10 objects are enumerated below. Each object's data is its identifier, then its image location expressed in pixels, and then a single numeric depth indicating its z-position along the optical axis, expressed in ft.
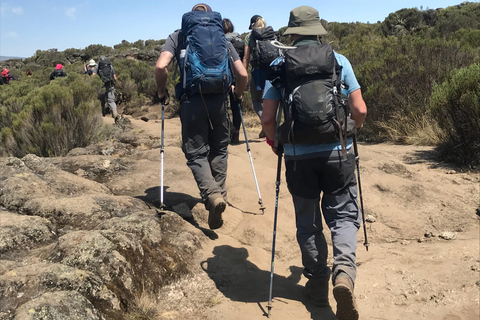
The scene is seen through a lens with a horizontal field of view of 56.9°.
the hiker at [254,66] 20.24
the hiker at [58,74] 49.55
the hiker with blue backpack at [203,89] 13.82
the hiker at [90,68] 60.13
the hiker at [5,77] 60.05
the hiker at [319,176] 9.67
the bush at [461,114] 21.17
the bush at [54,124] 26.81
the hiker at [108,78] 44.80
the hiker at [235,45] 19.58
